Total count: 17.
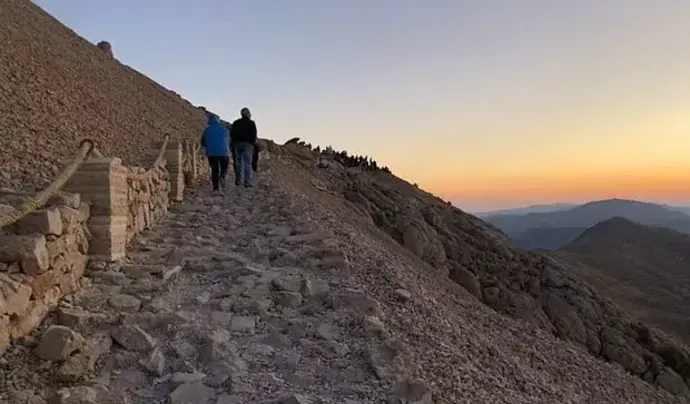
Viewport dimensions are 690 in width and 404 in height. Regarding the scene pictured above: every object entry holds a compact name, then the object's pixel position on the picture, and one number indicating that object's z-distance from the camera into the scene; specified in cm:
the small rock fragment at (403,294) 757
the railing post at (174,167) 1171
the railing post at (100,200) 727
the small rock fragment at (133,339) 562
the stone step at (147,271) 725
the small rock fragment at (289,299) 686
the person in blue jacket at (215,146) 1330
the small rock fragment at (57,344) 520
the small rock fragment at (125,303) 632
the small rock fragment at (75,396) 475
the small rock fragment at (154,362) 537
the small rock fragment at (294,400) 498
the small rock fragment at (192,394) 501
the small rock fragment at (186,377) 522
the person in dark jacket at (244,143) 1385
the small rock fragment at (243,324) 626
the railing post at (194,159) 1382
